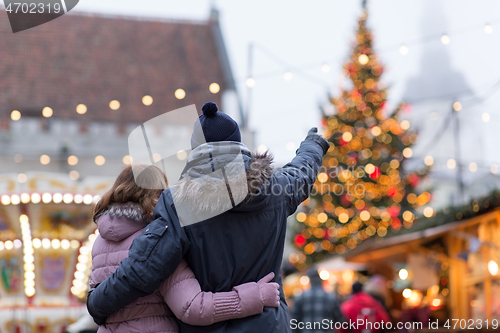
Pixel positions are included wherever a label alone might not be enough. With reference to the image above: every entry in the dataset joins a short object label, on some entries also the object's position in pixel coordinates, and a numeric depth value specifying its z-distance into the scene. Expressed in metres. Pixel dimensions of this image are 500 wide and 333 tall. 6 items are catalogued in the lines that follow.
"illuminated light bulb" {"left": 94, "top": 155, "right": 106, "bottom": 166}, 15.28
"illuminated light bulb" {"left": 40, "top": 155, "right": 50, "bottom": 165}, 16.15
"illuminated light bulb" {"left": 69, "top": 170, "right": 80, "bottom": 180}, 16.60
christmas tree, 14.47
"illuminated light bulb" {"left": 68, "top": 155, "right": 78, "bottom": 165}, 16.22
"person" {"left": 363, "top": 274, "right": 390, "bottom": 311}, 8.82
